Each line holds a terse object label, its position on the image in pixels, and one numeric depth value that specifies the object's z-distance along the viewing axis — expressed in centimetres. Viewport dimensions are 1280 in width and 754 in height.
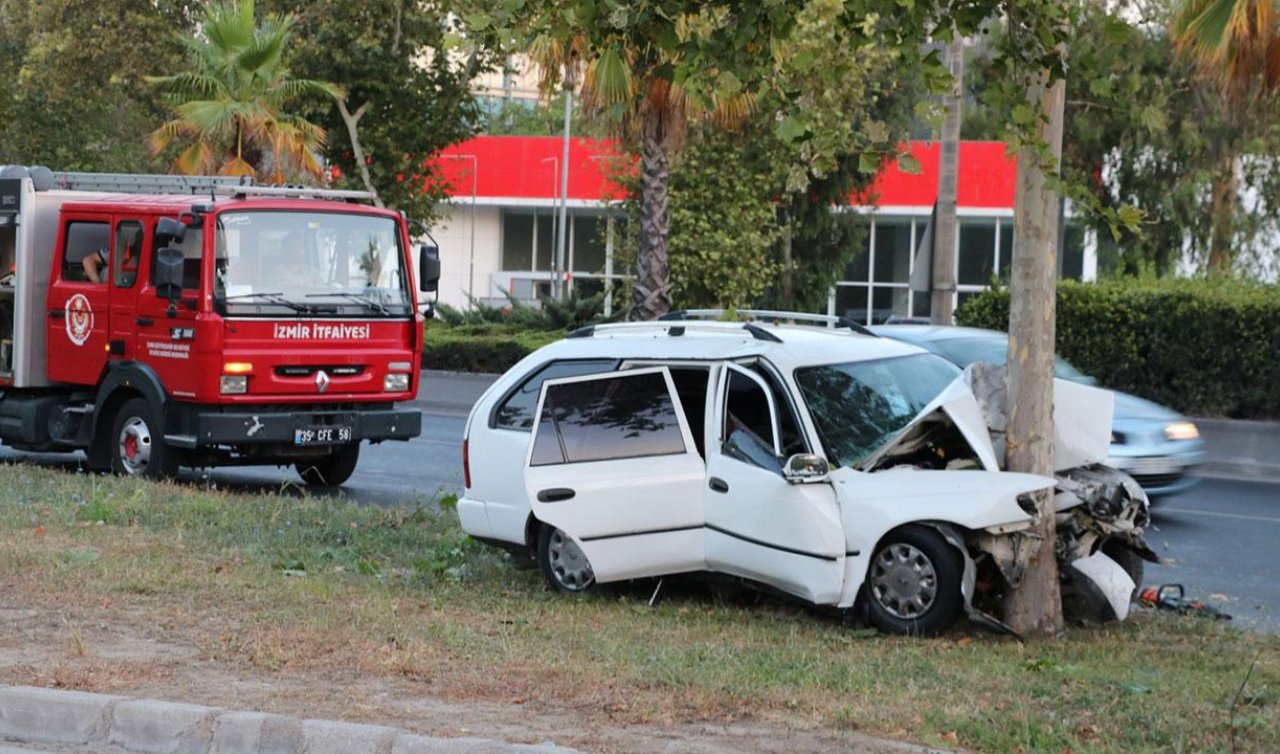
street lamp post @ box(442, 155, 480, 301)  5434
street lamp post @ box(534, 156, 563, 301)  5378
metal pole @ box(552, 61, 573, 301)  4956
